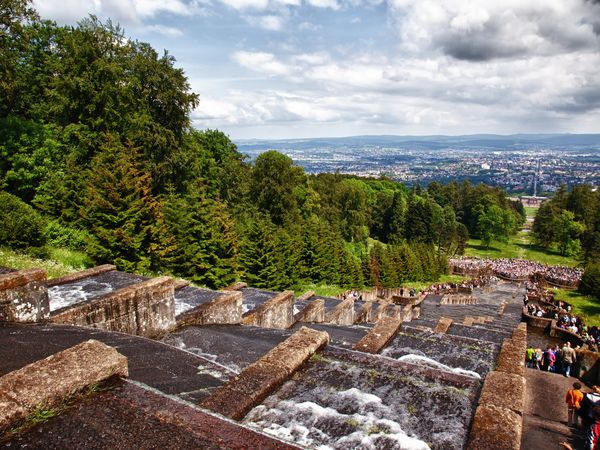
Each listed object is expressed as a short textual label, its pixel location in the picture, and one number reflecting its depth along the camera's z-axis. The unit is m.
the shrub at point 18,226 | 16.16
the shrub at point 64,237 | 20.83
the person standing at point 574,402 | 8.80
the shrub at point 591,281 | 58.06
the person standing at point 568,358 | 14.73
